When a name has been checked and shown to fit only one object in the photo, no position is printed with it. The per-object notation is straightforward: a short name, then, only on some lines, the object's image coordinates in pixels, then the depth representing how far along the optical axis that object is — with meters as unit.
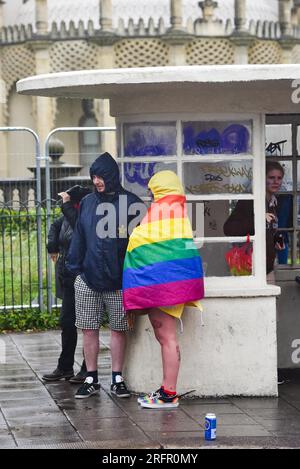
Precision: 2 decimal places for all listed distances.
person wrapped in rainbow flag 13.35
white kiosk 14.11
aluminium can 11.79
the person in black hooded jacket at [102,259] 14.10
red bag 14.38
